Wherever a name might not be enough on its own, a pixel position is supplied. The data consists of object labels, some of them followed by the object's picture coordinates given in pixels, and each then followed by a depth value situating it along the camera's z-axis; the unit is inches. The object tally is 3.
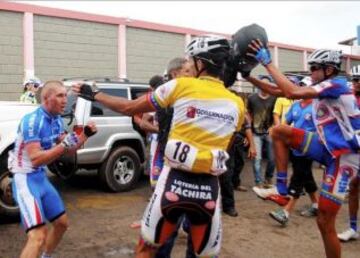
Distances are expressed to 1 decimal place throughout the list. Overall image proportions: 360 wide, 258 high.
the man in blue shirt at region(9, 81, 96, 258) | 162.4
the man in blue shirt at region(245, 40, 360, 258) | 188.2
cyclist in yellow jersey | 129.0
